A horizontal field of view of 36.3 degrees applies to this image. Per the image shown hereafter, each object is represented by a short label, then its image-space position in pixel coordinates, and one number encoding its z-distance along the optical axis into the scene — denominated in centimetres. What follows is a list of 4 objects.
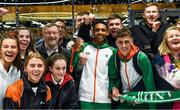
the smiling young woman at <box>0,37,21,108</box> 257
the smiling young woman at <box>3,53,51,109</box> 234
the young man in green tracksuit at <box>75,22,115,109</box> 282
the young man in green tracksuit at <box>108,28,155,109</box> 264
